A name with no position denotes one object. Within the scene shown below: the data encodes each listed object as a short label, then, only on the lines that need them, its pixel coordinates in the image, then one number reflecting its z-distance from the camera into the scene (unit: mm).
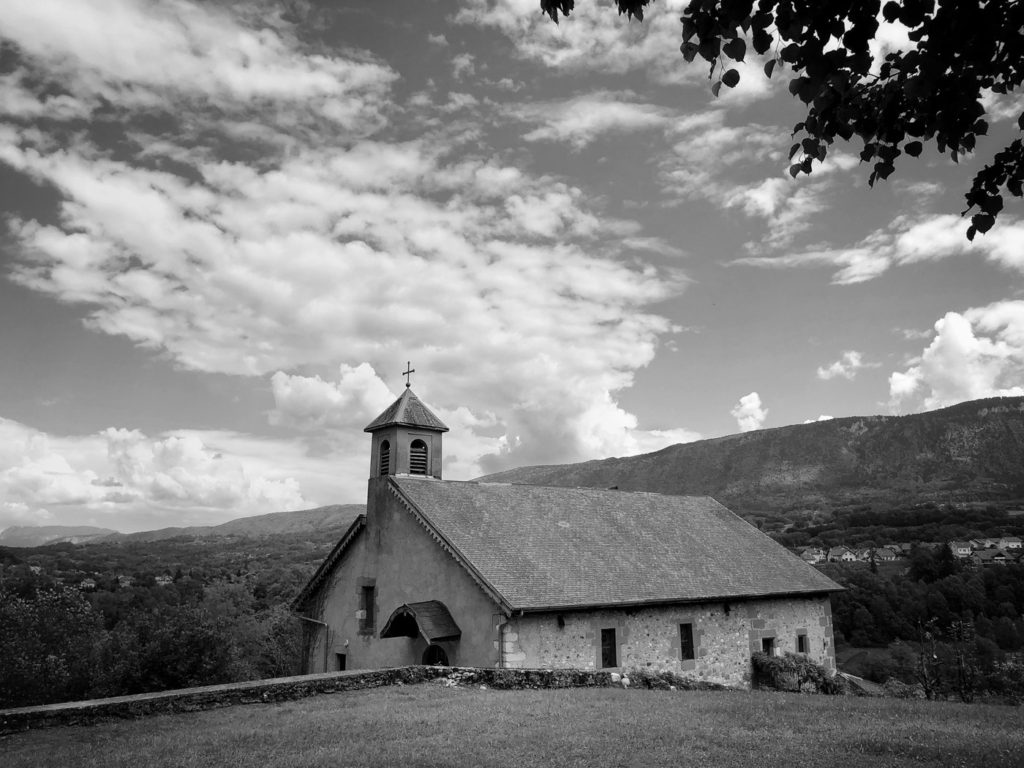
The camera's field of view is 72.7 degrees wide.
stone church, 20734
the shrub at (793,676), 24078
